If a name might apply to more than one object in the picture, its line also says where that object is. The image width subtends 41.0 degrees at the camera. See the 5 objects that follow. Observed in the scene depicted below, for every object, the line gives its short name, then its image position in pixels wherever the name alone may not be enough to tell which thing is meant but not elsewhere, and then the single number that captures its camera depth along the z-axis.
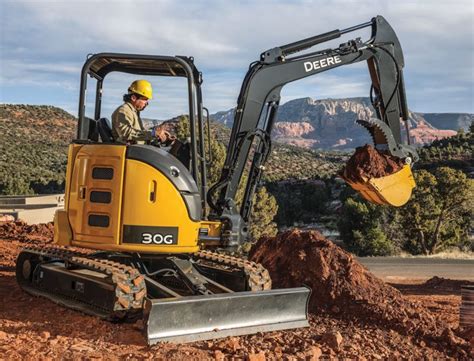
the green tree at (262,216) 32.59
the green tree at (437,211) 34.00
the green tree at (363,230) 34.56
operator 7.89
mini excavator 7.32
